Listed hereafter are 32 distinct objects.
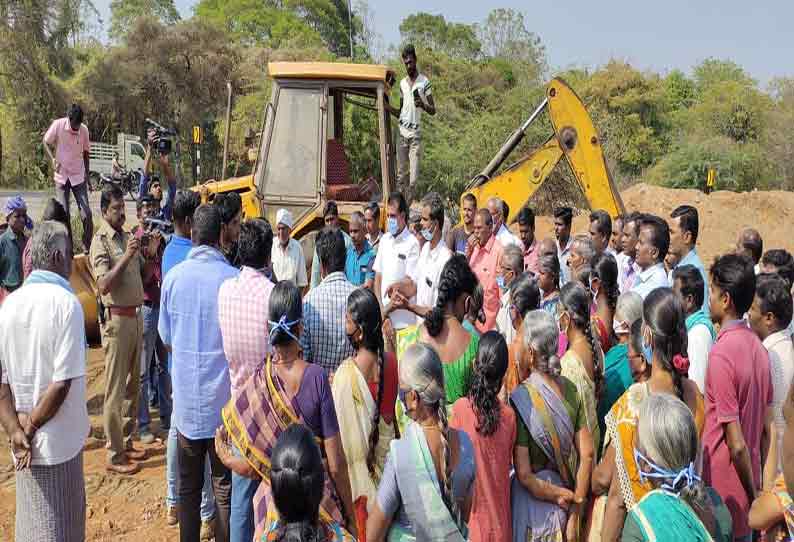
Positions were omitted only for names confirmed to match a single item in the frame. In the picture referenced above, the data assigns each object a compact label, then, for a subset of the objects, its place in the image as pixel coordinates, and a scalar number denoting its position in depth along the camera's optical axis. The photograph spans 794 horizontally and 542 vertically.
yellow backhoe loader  7.41
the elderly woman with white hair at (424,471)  2.35
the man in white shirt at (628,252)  5.35
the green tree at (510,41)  42.94
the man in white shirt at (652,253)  4.36
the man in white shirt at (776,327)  3.25
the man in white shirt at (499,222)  5.96
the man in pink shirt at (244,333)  3.40
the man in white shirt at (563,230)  6.04
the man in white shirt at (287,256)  6.41
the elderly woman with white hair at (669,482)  2.00
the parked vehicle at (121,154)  25.11
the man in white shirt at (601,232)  5.59
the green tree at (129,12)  43.56
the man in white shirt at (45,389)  3.11
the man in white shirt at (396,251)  5.77
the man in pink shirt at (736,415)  2.88
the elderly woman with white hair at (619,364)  3.33
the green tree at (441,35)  47.09
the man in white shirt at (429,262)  5.42
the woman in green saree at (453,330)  3.35
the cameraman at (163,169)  6.66
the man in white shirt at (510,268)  4.67
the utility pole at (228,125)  7.04
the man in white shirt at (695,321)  3.31
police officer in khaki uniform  5.14
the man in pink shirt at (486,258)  5.52
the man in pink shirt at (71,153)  8.29
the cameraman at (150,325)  5.66
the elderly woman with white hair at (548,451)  2.87
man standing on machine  7.82
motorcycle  21.12
